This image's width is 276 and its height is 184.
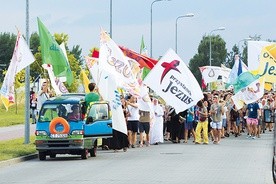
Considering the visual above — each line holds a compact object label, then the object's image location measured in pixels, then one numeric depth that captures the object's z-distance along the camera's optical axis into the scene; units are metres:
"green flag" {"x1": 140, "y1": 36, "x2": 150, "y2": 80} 47.38
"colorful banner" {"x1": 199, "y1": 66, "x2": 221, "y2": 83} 56.91
